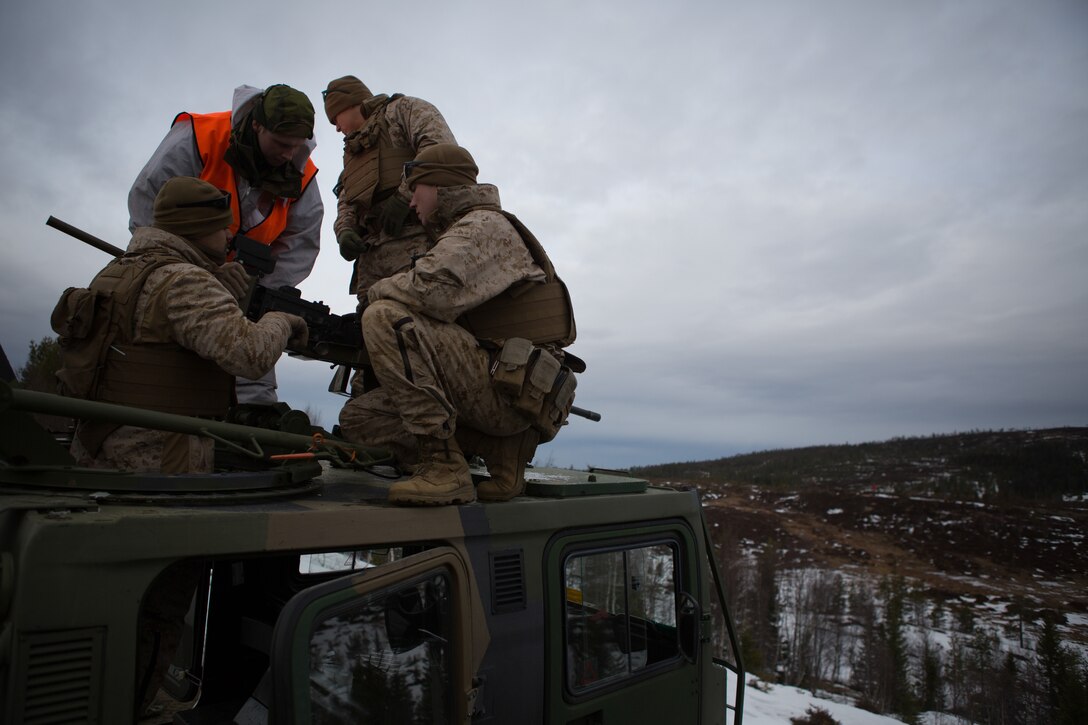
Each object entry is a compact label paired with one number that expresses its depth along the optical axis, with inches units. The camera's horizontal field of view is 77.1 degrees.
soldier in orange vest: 140.7
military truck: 62.5
